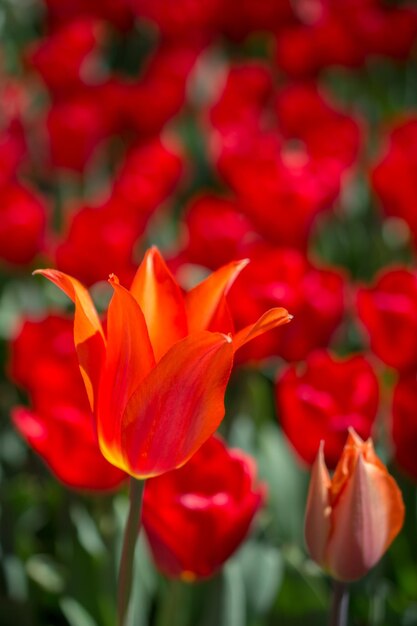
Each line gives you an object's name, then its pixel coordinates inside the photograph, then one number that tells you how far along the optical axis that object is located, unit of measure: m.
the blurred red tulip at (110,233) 1.10
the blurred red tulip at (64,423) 0.90
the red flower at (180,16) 1.85
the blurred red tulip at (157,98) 1.50
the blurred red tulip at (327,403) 0.90
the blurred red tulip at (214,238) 1.10
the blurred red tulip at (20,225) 1.14
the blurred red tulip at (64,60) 1.63
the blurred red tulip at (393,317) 0.96
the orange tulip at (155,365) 0.77
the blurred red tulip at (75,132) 1.40
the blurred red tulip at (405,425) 0.89
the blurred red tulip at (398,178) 1.19
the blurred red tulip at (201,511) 0.85
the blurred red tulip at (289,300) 0.99
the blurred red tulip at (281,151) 1.17
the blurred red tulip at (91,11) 2.03
